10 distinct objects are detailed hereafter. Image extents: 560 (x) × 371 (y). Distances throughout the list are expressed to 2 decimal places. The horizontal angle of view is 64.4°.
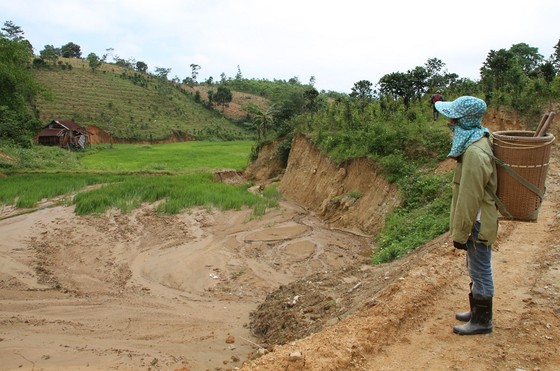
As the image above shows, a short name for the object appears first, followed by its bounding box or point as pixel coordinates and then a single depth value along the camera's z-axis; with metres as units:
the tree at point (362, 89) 28.30
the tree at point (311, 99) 39.68
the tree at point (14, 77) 21.67
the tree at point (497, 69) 18.09
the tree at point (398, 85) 21.11
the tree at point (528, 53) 26.38
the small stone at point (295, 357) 3.74
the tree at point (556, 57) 18.80
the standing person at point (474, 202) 3.67
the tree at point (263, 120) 35.46
